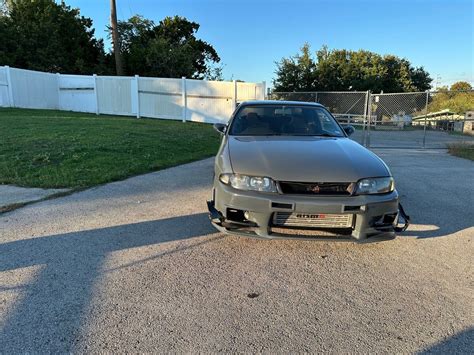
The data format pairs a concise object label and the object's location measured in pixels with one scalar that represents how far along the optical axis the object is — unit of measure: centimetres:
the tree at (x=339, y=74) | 3456
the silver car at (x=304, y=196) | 327
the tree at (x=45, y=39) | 2684
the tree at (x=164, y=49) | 2947
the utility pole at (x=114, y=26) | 2317
